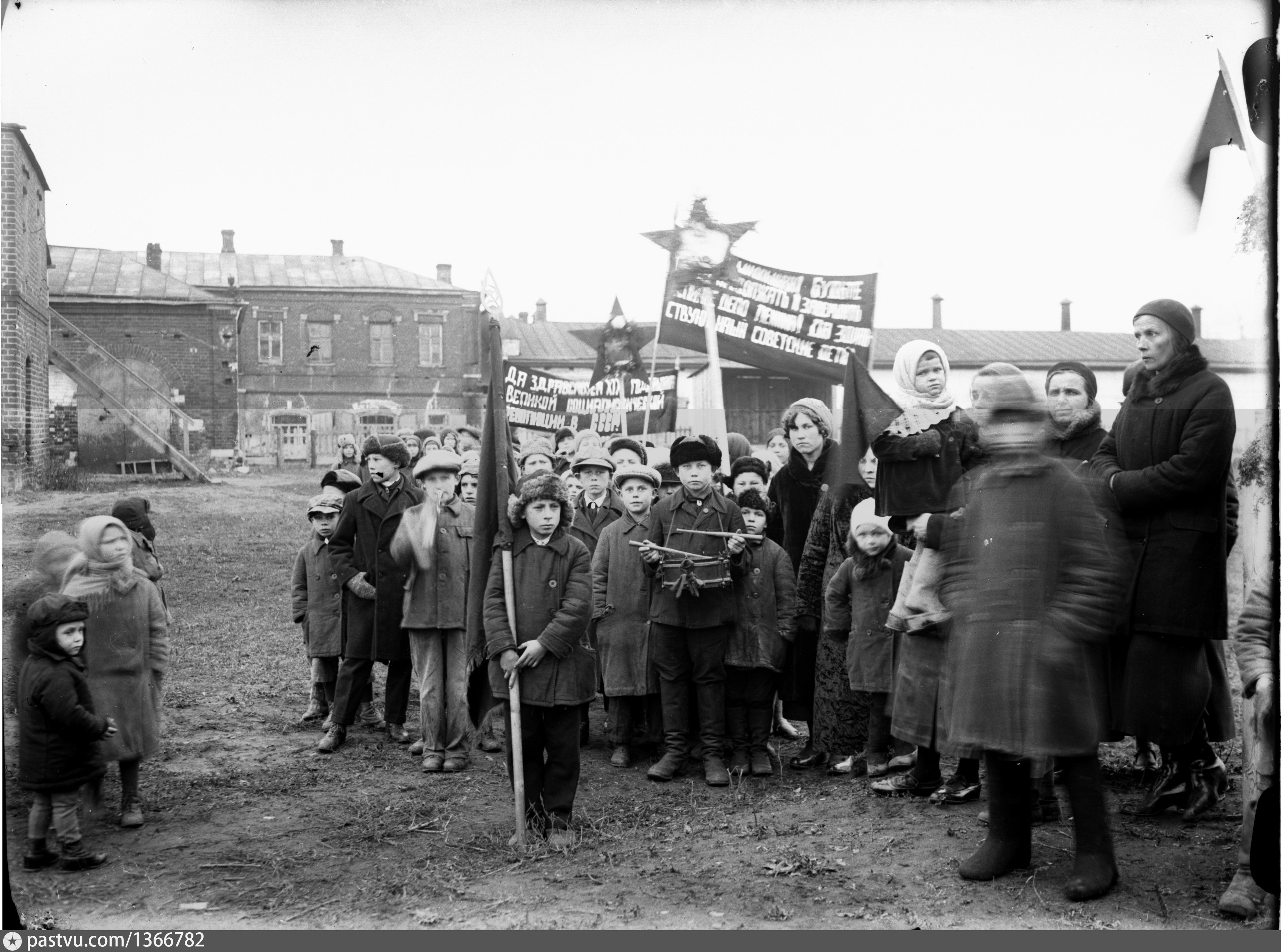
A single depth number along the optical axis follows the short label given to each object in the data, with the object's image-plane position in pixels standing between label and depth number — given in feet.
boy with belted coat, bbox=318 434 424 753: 21.42
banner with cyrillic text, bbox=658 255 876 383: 23.17
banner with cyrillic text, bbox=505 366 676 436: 31.12
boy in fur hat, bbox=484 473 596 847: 15.84
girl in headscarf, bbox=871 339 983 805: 15.61
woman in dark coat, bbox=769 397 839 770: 20.27
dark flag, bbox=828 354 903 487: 15.93
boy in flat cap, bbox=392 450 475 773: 20.58
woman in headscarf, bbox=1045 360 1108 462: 16.83
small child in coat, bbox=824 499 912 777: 18.04
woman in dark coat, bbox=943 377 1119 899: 12.58
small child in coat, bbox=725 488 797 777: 19.79
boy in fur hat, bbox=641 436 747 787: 19.33
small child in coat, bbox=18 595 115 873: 14.33
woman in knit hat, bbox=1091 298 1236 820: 14.24
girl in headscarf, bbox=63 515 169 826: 15.79
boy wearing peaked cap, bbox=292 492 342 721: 22.91
